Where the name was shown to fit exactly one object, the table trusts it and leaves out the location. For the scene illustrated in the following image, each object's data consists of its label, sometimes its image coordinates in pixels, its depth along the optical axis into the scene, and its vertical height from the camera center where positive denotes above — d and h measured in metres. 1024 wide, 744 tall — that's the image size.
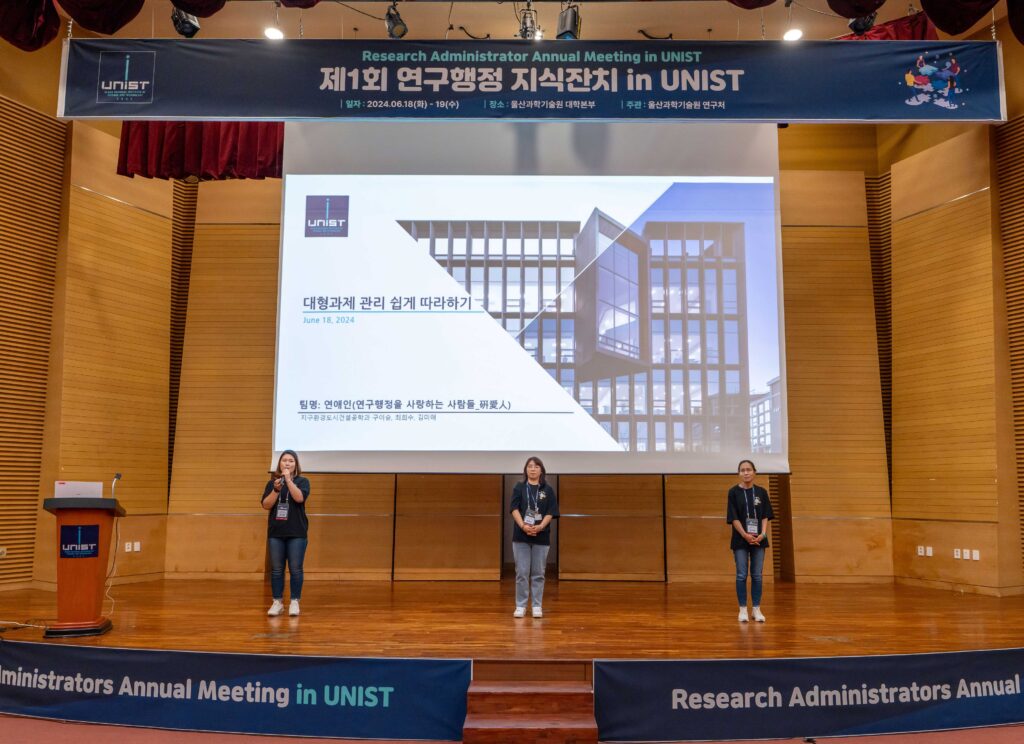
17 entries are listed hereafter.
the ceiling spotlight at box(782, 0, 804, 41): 8.29 +4.51
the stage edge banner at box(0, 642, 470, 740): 4.48 -1.49
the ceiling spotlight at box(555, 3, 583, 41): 7.07 +3.88
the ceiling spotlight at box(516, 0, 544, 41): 7.00 +3.84
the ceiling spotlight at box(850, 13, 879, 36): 7.45 +4.11
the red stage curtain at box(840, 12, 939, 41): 7.45 +4.17
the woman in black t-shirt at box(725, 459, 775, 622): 6.37 -0.65
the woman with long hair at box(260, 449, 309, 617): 6.32 -0.67
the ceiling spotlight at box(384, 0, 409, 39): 7.10 +3.88
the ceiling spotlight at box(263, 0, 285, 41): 7.80 +4.21
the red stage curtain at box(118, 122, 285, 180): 8.48 +3.25
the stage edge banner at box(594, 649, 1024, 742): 4.47 -1.48
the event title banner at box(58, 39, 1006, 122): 5.98 +2.85
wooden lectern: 5.38 -0.87
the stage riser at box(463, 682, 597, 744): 4.38 -1.50
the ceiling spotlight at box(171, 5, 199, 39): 7.16 +3.88
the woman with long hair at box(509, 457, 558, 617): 6.37 -0.69
